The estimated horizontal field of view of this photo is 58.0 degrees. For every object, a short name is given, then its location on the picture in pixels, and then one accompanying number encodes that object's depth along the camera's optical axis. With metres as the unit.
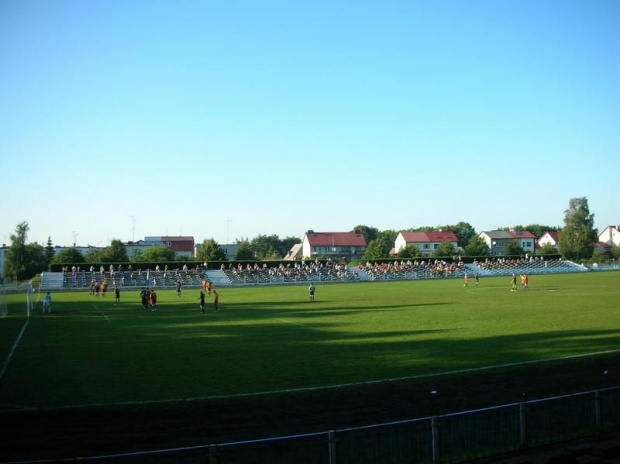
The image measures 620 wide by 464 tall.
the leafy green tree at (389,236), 161.38
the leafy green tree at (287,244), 184.50
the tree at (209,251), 95.62
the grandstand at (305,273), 70.62
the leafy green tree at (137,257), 99.89
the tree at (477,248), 118.31
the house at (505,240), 142.88
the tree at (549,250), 123.32
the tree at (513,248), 109.12
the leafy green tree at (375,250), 113.94
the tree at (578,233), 114.06
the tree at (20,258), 90.31
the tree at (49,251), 111.62
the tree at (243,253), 108.28
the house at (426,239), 133.38
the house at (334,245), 132.88
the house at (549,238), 154.18
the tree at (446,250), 109.19
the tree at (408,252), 107.25
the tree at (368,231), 175.62
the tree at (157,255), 93.50
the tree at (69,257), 87.38
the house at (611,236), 151.38
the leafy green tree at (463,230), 161.25
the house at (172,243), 145.40
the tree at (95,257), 96.43
